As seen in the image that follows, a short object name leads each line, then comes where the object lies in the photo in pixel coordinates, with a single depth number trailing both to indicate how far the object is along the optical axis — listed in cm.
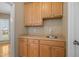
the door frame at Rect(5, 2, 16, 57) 188
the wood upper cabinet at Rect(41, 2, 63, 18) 161
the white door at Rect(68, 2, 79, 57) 67
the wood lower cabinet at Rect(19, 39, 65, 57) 146
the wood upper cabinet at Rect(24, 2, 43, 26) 187
